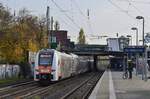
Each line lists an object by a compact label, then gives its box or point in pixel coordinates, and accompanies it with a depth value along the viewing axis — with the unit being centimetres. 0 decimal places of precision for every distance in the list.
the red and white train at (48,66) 4153
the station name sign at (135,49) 4969
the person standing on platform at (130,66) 4891
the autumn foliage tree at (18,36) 6378
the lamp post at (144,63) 4469
